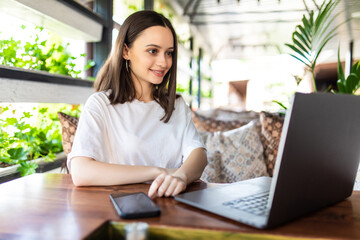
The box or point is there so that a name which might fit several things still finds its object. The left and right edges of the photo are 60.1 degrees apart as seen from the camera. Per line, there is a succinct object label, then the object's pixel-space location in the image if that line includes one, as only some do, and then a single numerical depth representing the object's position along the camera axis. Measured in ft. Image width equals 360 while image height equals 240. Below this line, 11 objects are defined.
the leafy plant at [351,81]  7.27
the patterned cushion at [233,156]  6.82
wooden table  2.06
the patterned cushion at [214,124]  8.30
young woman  4.75
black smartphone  2.31
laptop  1.96
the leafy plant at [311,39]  7.54
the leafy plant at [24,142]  5.22
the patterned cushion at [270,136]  7.25
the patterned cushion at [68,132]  5.83
